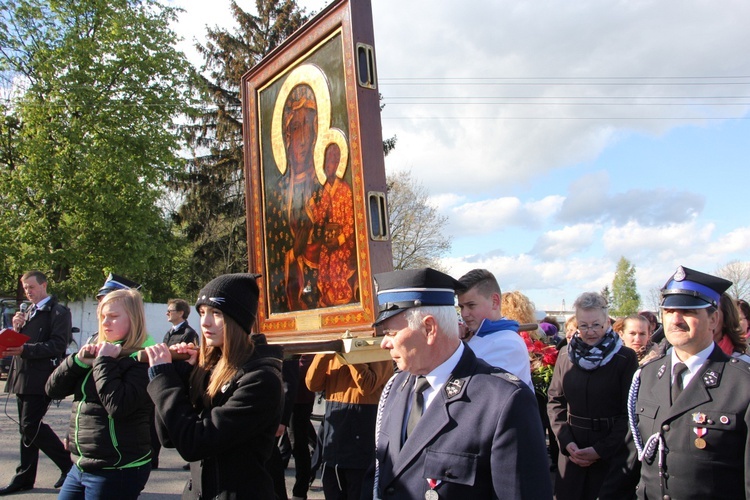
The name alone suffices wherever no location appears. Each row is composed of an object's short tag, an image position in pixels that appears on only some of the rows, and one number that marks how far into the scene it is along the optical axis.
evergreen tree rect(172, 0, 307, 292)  22.19
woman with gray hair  4.27
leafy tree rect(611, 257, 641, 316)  70.81
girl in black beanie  2.46
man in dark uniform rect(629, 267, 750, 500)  2.62
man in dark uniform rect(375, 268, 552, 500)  1.79
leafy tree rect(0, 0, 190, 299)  21.30
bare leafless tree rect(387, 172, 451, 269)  29.28
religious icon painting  4.46
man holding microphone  5.78
